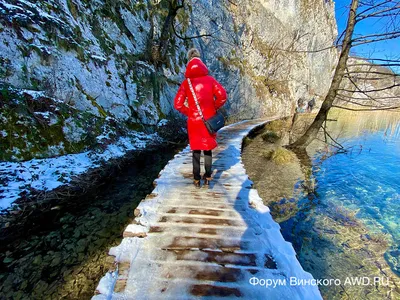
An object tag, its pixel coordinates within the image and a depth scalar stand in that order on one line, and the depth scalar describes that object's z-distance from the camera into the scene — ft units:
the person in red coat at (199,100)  10.98
